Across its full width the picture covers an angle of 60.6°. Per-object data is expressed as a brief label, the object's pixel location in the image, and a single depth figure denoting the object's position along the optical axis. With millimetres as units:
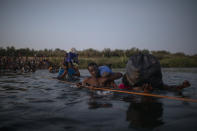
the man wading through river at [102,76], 5742
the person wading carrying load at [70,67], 10422
